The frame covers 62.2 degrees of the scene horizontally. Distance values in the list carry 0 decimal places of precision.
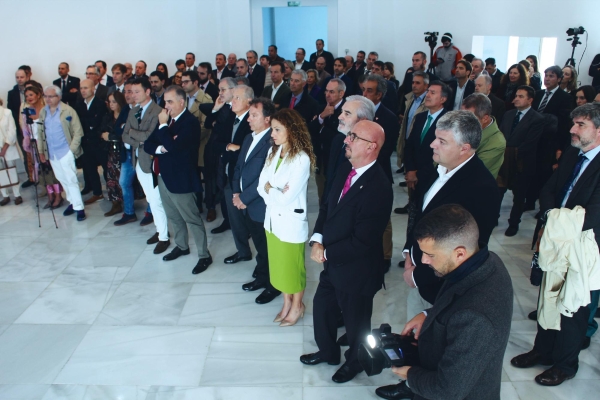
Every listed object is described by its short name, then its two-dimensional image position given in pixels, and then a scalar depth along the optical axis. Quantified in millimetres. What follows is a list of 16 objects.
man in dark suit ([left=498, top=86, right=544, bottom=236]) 5051
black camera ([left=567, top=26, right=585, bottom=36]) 8477
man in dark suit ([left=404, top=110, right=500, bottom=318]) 2553
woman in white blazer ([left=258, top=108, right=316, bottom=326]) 3363
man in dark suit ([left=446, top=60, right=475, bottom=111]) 6672
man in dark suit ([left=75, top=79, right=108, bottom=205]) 5977
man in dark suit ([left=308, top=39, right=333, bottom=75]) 10336
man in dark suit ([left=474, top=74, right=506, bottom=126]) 5461
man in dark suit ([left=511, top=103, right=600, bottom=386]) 2885
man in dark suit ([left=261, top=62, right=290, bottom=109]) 6443
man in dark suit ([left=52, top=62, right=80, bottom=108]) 8859
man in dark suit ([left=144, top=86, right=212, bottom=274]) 4367
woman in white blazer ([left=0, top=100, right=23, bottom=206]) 6304
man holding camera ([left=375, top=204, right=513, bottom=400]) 1677
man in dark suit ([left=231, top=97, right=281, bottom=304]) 3871
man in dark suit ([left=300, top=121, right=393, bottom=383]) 2754
